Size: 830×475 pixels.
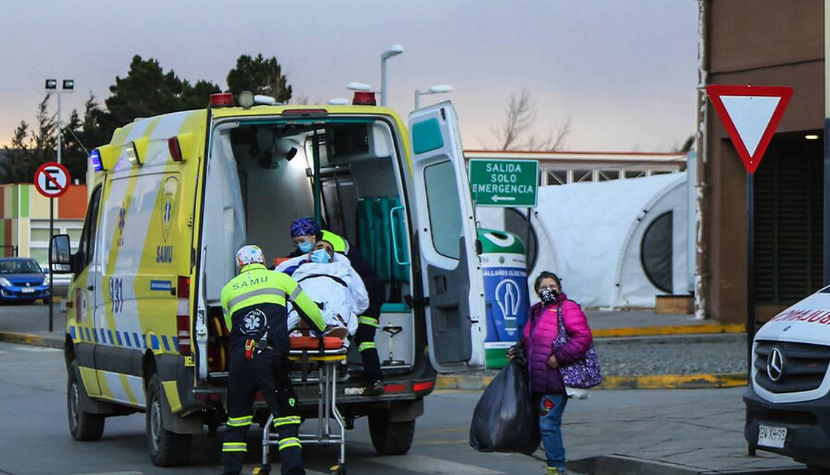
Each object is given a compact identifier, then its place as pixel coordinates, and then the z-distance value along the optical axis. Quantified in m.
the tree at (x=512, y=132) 81.00
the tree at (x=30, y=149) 91.88
